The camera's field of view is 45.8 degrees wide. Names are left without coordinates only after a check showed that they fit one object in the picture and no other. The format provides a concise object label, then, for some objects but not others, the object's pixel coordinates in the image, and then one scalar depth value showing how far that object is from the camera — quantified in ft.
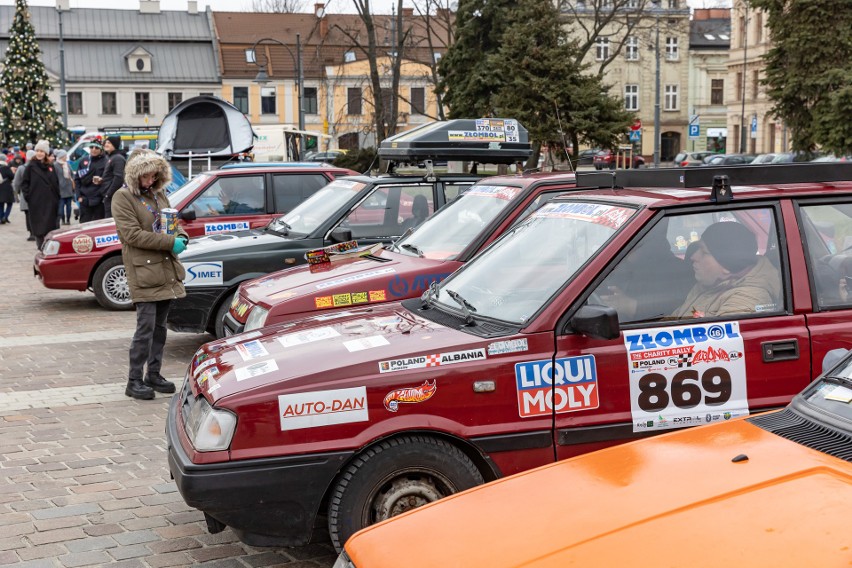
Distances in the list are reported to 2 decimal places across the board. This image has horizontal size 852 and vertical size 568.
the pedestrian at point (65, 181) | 81.25
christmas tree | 159.84
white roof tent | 72.18
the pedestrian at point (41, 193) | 58.08
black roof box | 32.60
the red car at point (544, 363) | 14.14
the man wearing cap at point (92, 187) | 59.88
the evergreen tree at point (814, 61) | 88.48
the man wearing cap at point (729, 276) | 15.60
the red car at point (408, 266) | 23.63
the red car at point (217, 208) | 40.06
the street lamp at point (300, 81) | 116.57
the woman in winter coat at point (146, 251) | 25.68
